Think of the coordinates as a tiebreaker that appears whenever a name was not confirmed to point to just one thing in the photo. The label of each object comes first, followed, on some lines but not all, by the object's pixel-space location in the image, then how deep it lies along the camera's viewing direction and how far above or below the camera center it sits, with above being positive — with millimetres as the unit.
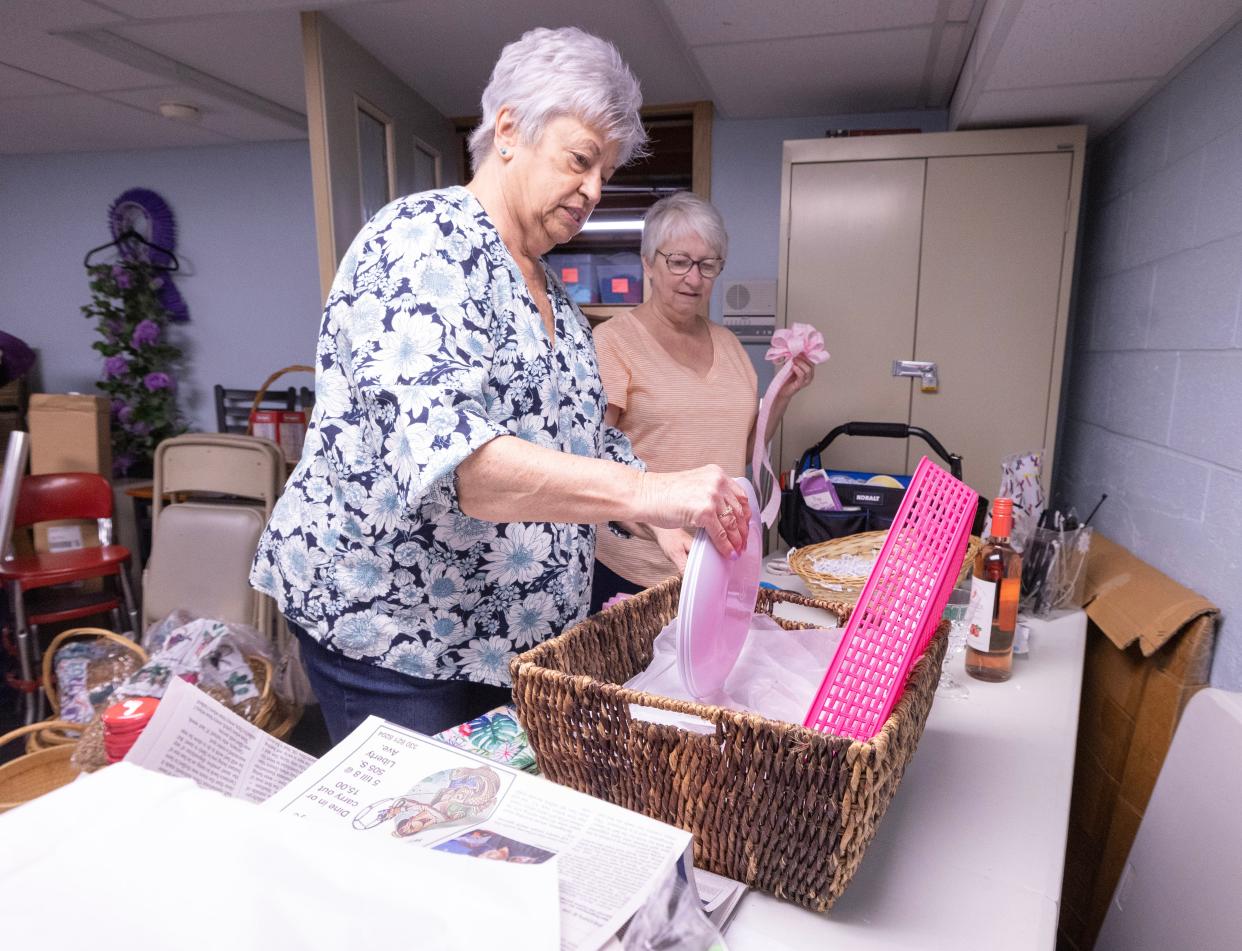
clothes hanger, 3477 +448
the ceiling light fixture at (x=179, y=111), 2746 +848
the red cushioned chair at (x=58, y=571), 2404 -716
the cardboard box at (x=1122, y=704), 1426 -718
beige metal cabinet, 2211 +216
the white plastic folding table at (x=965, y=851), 627 -476
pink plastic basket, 672 -240
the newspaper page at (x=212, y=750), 625 -345
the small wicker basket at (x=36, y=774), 1467 -843
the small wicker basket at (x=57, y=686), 1662 -850
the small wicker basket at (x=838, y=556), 1325 -402
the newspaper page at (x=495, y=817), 539 -369
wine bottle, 1187 -423
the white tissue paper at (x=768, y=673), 823 -360
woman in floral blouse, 708 -97
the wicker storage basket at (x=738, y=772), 575 -343
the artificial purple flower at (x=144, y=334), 3350 +54
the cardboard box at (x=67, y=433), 3021 -340
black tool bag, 1764 -379
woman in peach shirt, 1658 -62
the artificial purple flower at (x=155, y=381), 3344 -152
